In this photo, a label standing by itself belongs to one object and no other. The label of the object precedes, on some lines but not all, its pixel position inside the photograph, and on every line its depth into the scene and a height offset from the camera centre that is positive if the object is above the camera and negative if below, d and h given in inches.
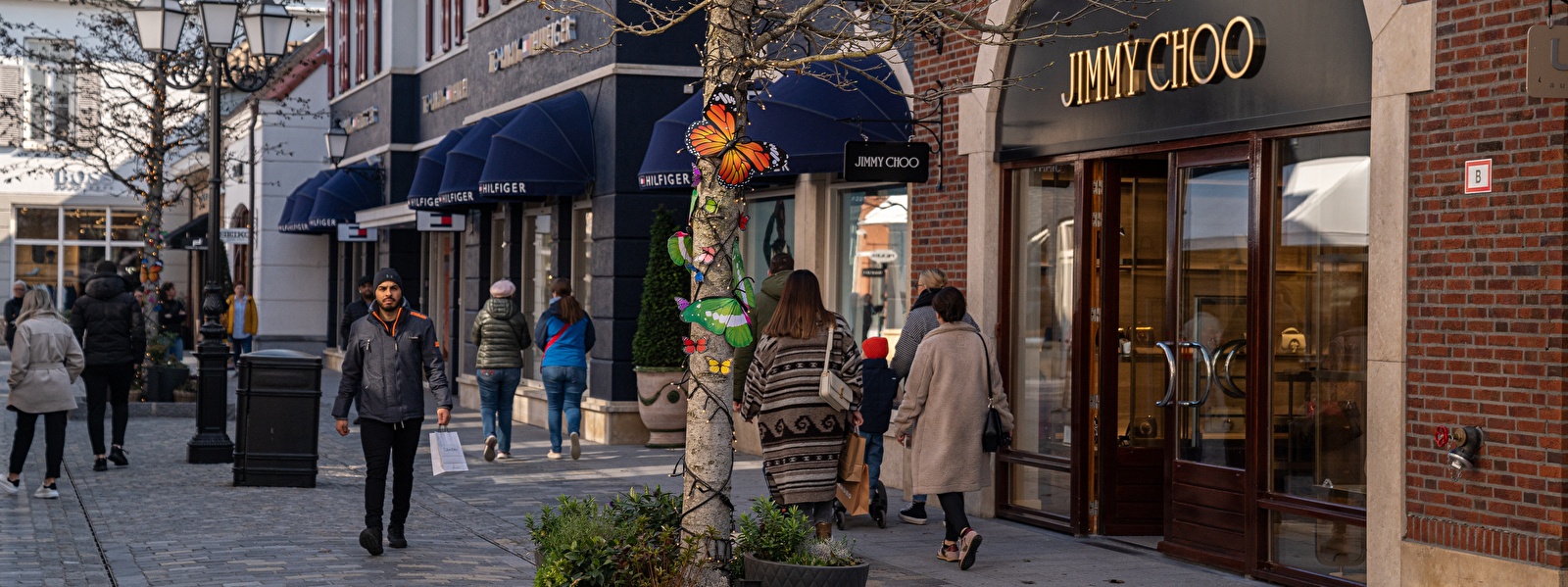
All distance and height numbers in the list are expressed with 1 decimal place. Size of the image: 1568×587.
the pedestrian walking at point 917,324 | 416.5 -8.3
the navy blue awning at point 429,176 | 807.7 +54.1
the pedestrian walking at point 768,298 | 457.4 -2.2
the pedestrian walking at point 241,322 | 1111.6 -25.5
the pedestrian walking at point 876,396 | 433.4 -27.4
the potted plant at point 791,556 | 275.4 -45.1
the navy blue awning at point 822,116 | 508.4 +54.1
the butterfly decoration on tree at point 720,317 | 272.7 -4.4
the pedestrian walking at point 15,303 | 937.5 -12.1
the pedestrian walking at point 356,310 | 697.8 -10.0
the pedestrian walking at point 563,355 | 596.4 -24.1
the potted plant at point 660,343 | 625.6 -20.6
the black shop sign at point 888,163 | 458.0 +35.9
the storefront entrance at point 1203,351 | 335.9 -13.0
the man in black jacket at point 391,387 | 376.8 -23.0
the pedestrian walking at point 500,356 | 600.7 -24.7
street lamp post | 578.2 +80.4
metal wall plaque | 261.6 +37.0
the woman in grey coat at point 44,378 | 464.1 -26.6
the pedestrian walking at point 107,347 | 540.4 -20.8
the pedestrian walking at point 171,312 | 1078.4 -18.0
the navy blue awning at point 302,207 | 1164.5 +55.9
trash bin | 502.3 -41.2
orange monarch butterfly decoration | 268.5 +23.6
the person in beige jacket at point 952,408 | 369.1 -26.0
